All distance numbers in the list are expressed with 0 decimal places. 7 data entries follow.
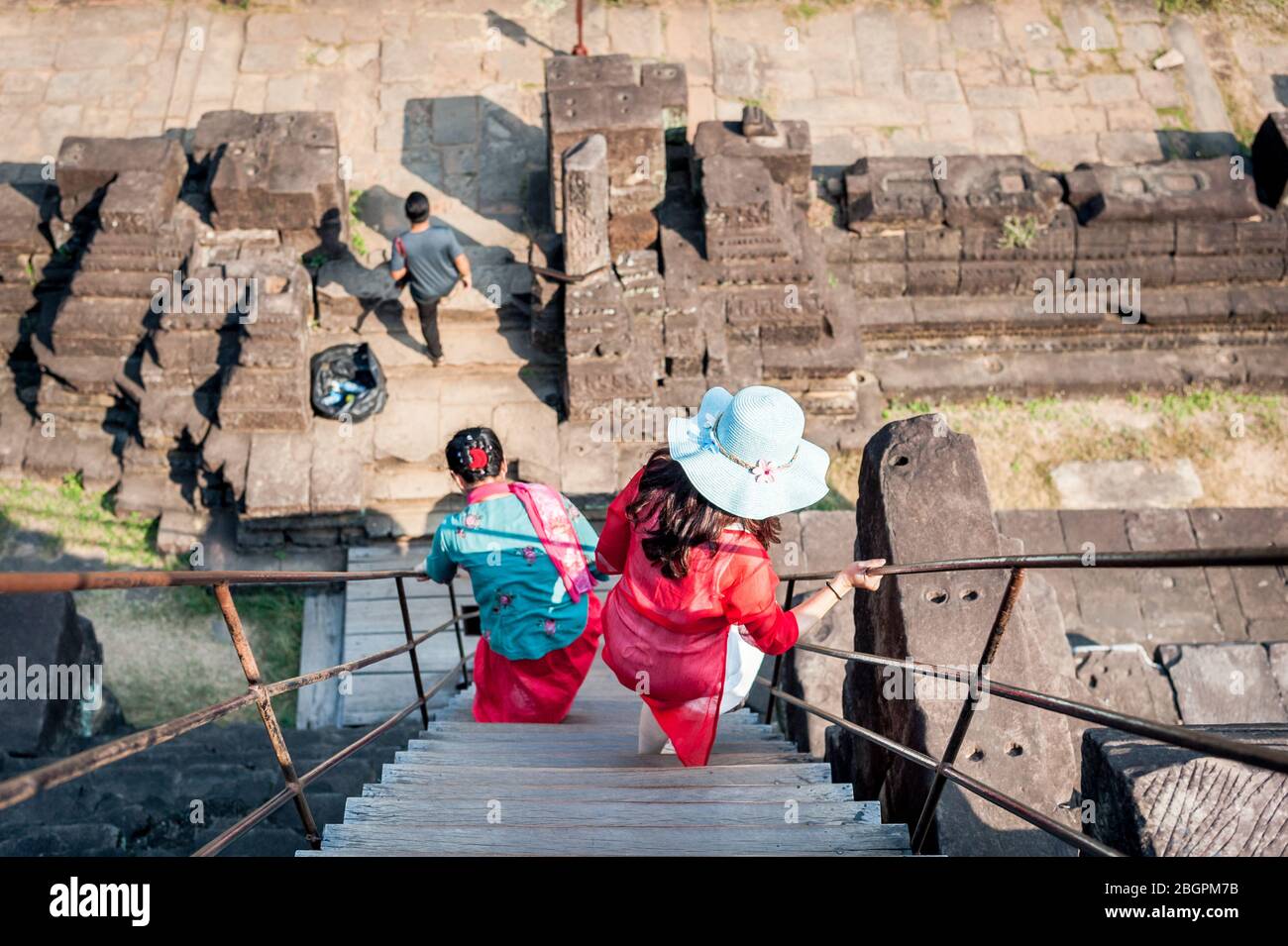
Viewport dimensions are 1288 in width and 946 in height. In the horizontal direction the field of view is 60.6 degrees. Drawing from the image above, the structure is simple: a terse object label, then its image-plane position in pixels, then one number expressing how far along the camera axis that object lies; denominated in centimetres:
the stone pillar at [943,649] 360
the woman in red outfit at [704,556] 322
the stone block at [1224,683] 638
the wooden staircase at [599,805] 304
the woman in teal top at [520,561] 454
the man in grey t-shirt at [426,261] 762
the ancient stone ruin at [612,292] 800
